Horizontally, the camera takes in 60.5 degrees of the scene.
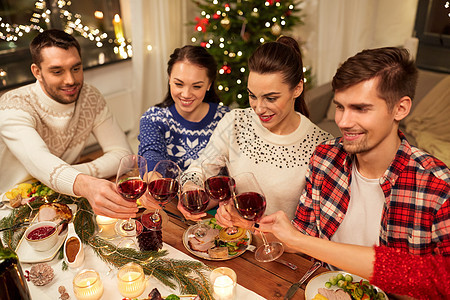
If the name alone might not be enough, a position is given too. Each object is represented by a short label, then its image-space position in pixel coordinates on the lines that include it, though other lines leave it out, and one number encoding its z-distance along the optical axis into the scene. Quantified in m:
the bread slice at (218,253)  1.31
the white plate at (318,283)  1.16
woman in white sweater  1.62
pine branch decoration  1.19
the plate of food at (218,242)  1.32
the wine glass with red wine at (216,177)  1.29
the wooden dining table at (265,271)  1.19
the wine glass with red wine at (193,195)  1.26
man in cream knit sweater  1.74
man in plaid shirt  1.27
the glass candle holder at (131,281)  1.12
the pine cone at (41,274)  1.20
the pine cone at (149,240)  1.33
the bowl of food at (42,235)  1.28
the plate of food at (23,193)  1.56
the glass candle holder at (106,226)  1.44
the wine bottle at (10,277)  0.91
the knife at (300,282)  1.16
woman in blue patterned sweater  2.05
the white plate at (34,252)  1.29
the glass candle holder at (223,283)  1.11
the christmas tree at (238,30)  3.91
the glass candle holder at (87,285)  1.11
